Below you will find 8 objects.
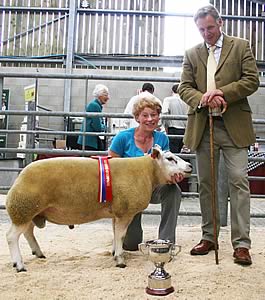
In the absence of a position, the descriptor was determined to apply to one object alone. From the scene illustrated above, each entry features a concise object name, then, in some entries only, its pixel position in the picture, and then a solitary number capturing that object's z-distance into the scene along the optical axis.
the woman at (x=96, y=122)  4.31
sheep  2.06
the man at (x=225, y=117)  2.32
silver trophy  1.76
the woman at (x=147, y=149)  2.40
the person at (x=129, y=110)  4.22
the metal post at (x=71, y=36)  8.48
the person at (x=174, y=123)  4.66
